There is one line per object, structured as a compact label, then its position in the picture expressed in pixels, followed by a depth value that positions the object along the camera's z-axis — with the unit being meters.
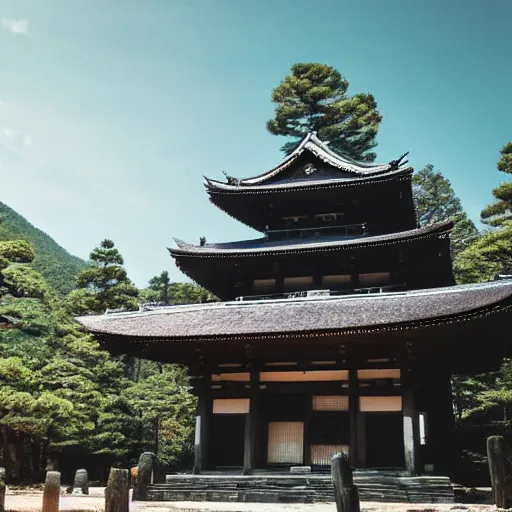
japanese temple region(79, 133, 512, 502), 19.62
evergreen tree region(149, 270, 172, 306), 64.75
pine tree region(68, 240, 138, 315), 43.25
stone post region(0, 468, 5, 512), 13.32
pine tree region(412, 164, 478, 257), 64.31
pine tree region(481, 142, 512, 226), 30.57
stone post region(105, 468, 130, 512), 12.34
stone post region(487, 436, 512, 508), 13.02
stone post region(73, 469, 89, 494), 26.23
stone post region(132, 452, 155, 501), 18.91
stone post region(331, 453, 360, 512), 11.59
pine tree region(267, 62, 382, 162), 50.09
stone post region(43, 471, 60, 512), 12.66
